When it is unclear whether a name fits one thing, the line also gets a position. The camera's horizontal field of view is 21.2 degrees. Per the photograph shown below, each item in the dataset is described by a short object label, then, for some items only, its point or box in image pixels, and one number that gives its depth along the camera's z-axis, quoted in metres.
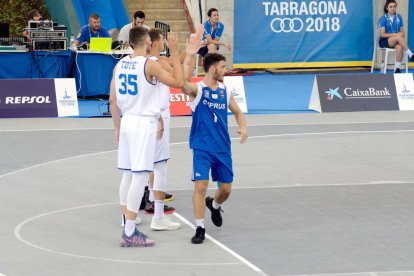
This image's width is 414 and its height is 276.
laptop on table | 24.47
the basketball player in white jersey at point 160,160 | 12.65
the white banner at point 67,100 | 22.20
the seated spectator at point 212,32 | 27.20
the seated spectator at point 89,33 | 25.11
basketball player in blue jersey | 12.14
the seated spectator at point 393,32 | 28.41
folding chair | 28.53
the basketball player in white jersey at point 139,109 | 11.66
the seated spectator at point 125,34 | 25.34
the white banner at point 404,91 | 24.11
